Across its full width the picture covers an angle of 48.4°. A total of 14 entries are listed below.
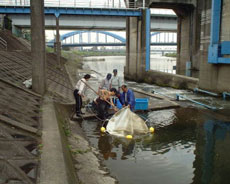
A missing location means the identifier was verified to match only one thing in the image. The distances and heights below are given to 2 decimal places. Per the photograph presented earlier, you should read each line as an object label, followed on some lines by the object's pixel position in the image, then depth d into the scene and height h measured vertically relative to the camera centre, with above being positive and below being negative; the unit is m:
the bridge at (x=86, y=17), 32.25 +6.66
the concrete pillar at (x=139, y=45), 33.06 +2.03
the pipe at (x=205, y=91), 19.10 -2.50
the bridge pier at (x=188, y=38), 35.88 +3.28
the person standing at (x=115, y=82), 11.56 -0.96
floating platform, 10.92 -2.34
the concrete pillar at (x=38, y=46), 11.16 +0.67
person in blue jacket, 9.31 -1.37
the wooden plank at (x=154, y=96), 14.05 -2.26
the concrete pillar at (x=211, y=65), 18.69 -0.37
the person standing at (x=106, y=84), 10.86 -0.99
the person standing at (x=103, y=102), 9.78 -1.63
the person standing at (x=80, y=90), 9.95 -1.16
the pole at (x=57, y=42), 26.80 +2.10
